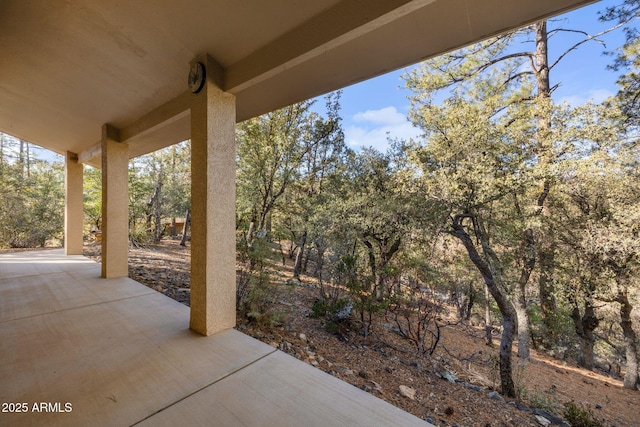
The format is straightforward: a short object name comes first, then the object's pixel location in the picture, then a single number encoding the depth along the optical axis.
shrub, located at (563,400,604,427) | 2.78
